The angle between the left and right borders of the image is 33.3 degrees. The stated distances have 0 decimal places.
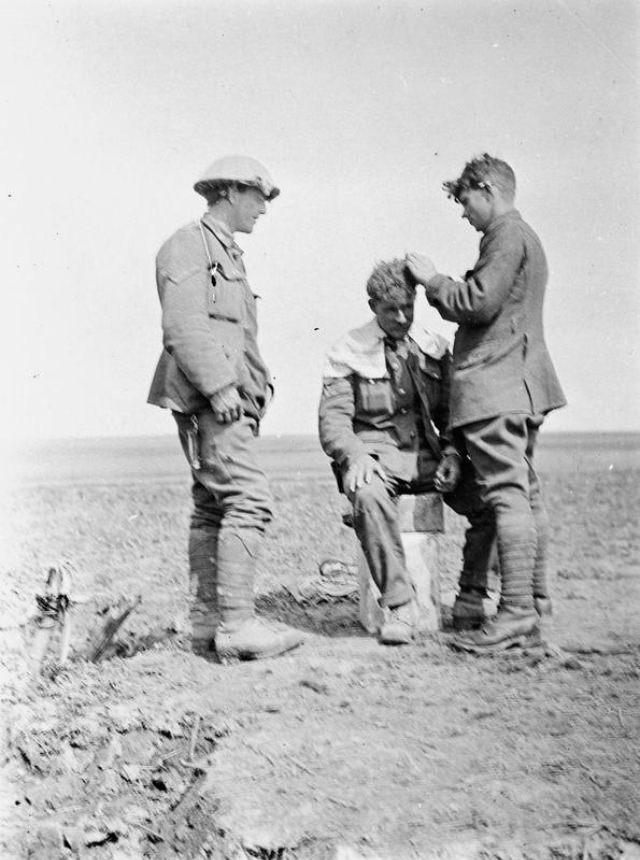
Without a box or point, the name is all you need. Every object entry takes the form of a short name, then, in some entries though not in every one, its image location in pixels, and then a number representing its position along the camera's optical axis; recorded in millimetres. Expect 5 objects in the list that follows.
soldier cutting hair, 5098
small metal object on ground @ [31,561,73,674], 5082
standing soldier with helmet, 5039
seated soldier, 5523
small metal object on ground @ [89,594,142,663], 5412
